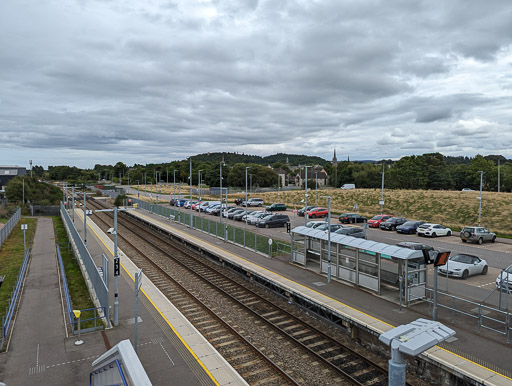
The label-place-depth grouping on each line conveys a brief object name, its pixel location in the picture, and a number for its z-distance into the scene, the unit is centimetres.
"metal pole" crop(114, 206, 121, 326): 1427
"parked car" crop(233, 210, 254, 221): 4572
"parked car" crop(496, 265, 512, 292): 1654
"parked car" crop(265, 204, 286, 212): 5428
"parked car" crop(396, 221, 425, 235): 3644
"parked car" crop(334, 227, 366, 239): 3044
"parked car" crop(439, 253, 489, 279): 1995
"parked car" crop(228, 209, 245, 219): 4731
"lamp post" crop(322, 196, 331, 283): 1828
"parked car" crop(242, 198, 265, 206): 6219
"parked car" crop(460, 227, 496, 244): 3134
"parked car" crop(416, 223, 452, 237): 3472
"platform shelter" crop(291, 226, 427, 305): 1533
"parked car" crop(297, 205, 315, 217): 4986
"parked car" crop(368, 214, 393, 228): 4109
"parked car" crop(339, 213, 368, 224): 4294
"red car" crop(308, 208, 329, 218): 4797
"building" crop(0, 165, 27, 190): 10238
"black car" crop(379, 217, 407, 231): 3916
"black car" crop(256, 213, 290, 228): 4034
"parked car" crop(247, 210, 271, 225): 4164
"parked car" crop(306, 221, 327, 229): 3383
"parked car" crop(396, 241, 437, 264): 2317
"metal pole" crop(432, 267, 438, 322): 1298
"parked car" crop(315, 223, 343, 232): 3138
